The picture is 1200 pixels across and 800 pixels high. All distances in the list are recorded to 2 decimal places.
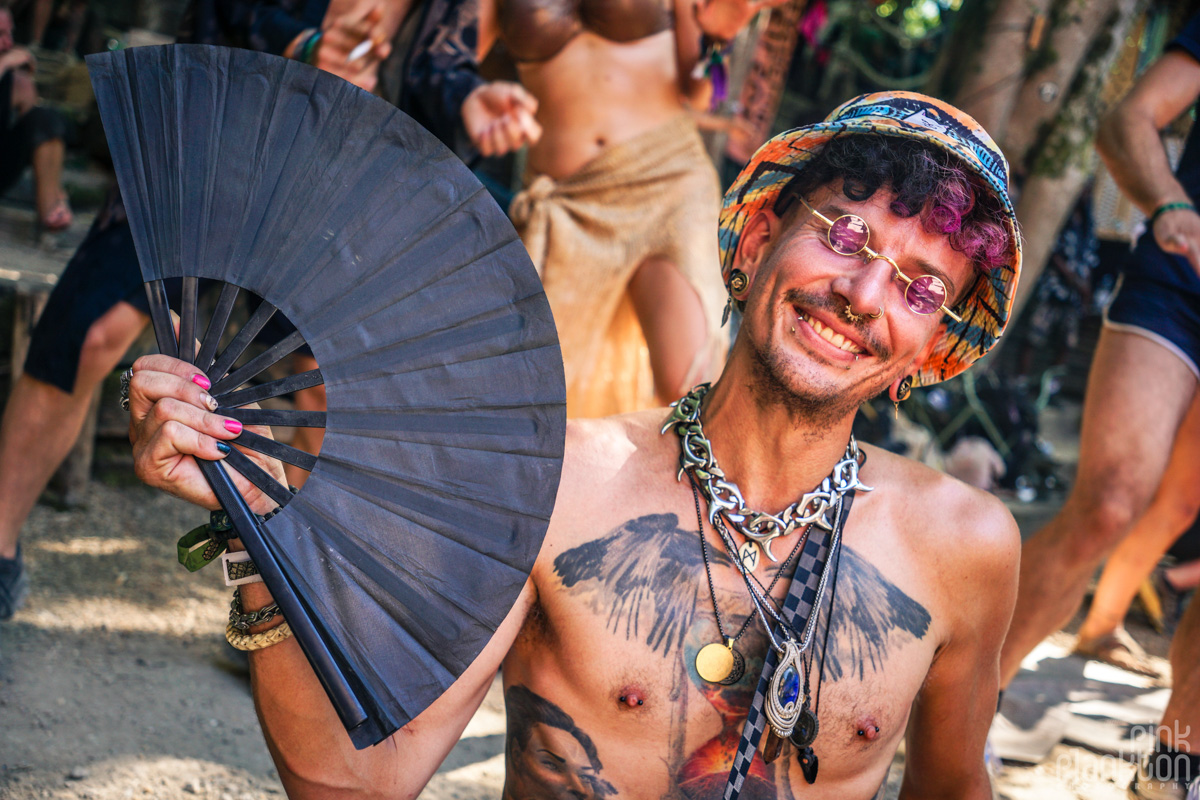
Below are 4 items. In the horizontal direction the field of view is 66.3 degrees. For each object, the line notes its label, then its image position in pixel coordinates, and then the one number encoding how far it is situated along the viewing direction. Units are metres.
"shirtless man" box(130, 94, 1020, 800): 1.42
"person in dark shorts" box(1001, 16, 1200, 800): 2.41
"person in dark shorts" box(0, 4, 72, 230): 4.54
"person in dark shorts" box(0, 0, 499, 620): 2.33
